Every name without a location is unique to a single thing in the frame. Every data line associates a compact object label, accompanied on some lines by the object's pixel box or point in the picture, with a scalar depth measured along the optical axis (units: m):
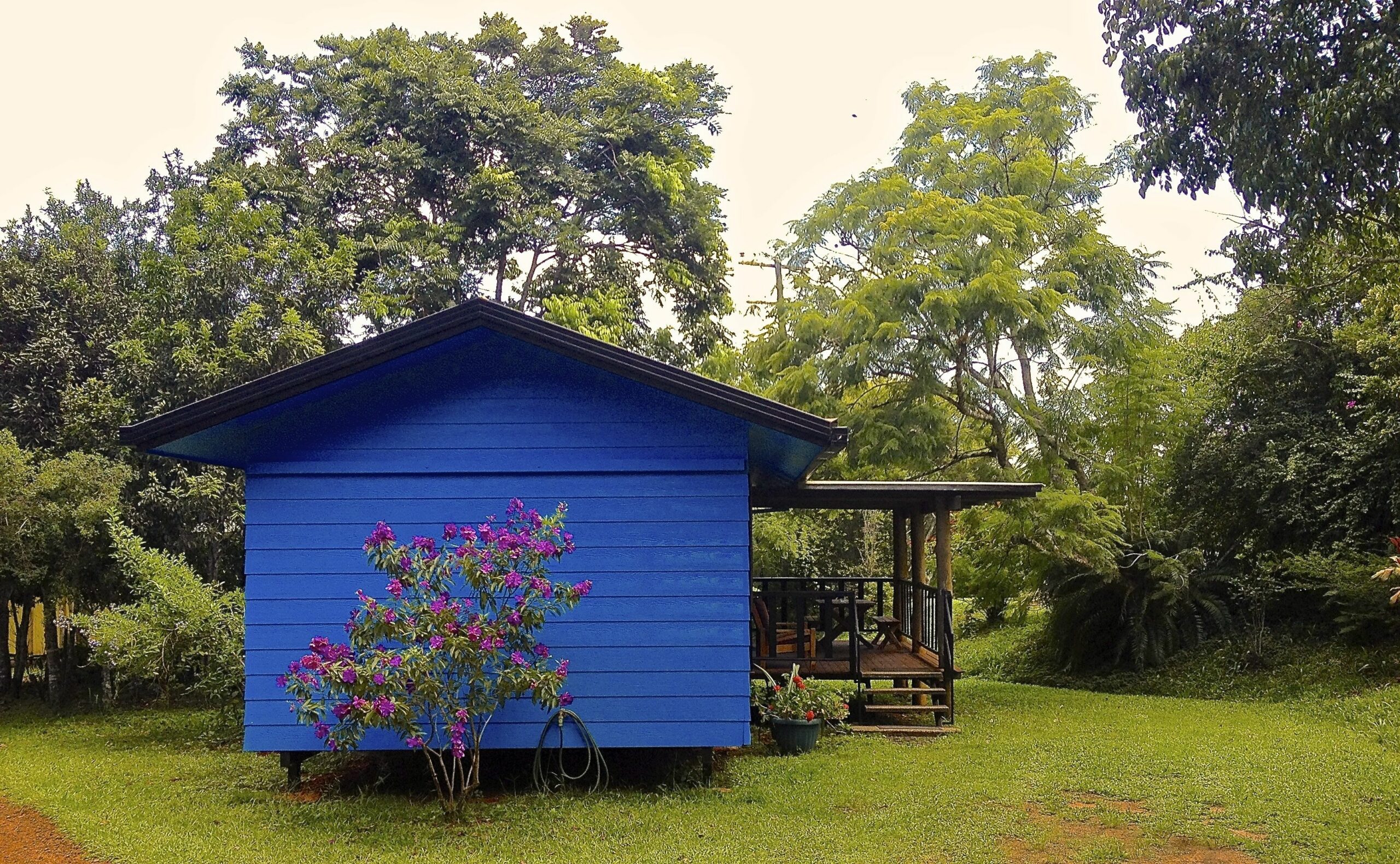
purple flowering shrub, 6.90
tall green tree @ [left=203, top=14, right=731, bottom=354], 18.97
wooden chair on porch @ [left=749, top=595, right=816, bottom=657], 11.29
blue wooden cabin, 8.08
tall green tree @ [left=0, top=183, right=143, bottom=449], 14.68
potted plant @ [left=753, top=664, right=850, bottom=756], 9.92
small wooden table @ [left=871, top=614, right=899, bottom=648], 14.02
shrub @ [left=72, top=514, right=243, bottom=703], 11.58
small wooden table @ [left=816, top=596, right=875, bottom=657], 11.75
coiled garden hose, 8.00
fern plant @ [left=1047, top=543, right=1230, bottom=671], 15.59
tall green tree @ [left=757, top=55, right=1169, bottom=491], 13.41
